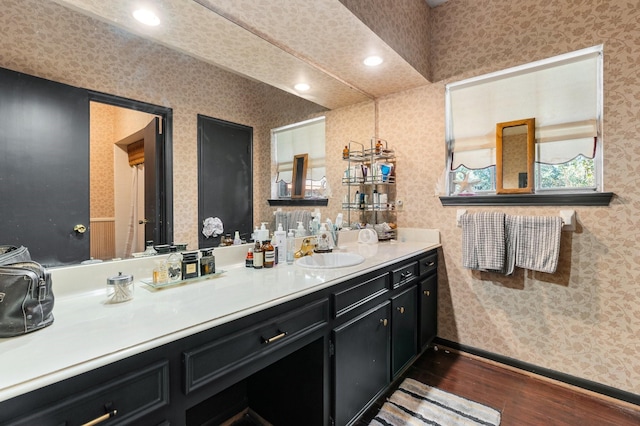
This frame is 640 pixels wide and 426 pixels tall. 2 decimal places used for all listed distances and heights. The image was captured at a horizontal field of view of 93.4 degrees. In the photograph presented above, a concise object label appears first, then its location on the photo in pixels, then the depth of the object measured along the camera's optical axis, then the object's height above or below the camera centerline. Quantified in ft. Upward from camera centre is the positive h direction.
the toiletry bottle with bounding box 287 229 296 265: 5.74 -0.78
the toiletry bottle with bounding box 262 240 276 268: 5.24 -0.81
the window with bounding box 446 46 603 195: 6.20 +2.05
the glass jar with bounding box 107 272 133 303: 3.45 -0.93
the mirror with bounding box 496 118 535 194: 6.77 +1.21
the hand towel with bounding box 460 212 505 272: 6.85 -0.76
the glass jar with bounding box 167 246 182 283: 4.20 -0.82
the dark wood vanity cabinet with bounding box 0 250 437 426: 2.30 -1.72
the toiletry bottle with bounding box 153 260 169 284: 4.03 -0.88
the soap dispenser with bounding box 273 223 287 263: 5.58 -0.63
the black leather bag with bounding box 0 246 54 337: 2.51 -0.77
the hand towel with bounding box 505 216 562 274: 6.26 -0.73
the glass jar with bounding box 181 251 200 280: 4.33 -0.82
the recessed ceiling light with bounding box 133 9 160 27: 4.42 +2.86
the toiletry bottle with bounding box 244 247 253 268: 5.19 -0.89
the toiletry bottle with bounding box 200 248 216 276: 4.56 -0.83
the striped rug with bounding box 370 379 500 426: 5.32 -3.75
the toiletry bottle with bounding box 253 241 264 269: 5.16 -0.83
